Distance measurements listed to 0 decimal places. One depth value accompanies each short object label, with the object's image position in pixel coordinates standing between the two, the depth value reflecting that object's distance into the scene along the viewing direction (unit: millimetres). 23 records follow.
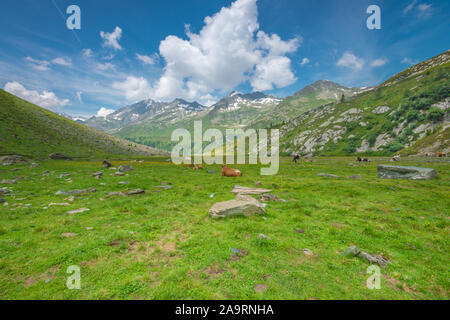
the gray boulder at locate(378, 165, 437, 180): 22812
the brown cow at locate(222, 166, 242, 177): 28703
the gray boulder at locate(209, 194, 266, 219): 11539
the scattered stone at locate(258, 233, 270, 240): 8635
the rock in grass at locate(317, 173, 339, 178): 26231
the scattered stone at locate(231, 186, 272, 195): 18108
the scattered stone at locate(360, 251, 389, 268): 7223
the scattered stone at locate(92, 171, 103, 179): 23942
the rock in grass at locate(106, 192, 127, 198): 16144
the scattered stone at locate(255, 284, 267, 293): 5660
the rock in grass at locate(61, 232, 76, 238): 8883
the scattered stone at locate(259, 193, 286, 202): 15659
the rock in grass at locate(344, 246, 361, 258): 7524
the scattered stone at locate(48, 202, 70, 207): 13070
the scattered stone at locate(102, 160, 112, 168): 39400
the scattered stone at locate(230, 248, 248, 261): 7463
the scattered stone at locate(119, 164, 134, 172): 31239
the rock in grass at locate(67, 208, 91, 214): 11883
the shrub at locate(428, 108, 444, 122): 76062
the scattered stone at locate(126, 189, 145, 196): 16844
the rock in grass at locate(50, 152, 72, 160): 60791
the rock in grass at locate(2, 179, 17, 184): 19702
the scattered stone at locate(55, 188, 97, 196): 16234
